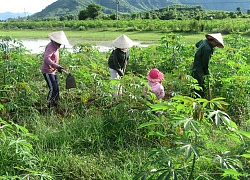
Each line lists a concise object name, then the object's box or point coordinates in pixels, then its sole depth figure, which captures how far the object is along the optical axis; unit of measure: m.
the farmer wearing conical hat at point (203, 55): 4.24
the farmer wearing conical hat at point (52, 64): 4.25
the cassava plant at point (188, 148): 1.71
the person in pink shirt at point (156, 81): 3.77
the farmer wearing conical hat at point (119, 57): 4.42
